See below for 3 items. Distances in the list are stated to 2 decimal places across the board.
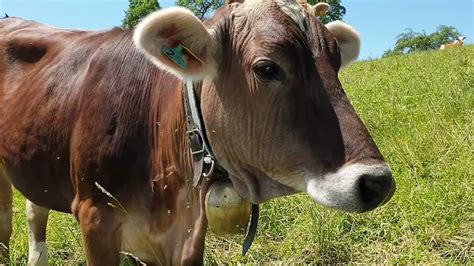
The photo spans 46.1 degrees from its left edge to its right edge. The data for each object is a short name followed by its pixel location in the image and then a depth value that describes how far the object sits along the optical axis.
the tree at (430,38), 57.09
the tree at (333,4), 40.00
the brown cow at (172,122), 1.98
